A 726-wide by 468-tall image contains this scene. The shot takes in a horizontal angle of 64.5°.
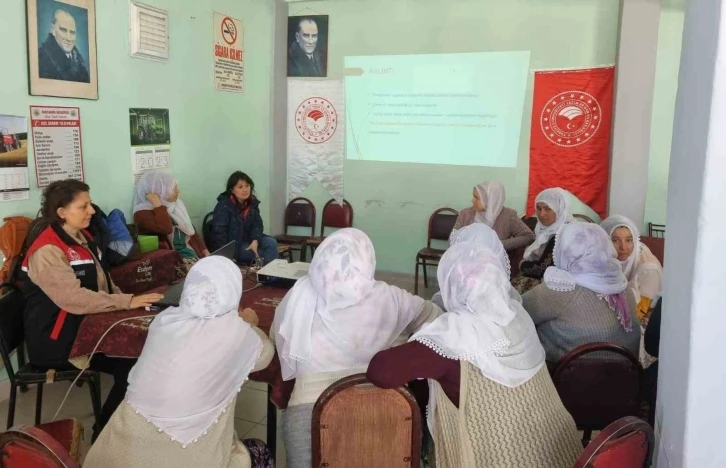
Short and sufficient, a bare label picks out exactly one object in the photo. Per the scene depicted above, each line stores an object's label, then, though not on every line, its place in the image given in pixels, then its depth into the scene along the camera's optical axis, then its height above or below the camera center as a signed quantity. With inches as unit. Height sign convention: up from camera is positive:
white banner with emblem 209.3 +7.7
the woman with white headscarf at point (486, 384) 57.9 -22.7
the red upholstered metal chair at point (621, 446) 47.2 -23.4
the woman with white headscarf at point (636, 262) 117.8 -20.4
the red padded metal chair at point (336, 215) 208.8 -21.3
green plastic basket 134.3 -21.6
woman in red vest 87.9 -22.8
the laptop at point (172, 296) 90.0 -23.0
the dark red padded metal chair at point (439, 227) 191.5 -22.6
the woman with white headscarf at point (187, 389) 59.1 -24.6
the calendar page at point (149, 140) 148.2 +3.0
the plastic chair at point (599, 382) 76.6 -29.2
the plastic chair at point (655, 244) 144.5 -20.2
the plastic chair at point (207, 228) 171.8 -22.7
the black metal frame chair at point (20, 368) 89.0 -34.3
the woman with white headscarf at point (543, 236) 129.6 -18.0
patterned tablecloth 83.8 -26.6
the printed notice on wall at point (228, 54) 178.4 +31.5
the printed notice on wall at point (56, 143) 120.0 +1.2
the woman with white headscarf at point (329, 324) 67.0 -20.2
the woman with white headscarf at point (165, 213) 144.6 -15.8
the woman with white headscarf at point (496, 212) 160.4 -14.3
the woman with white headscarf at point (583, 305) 83.7 -20.9
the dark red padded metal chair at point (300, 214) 212.1 -21.6
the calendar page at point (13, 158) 112.0 -2.1
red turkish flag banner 177.9 +9.5
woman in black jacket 166.7 -20.4
